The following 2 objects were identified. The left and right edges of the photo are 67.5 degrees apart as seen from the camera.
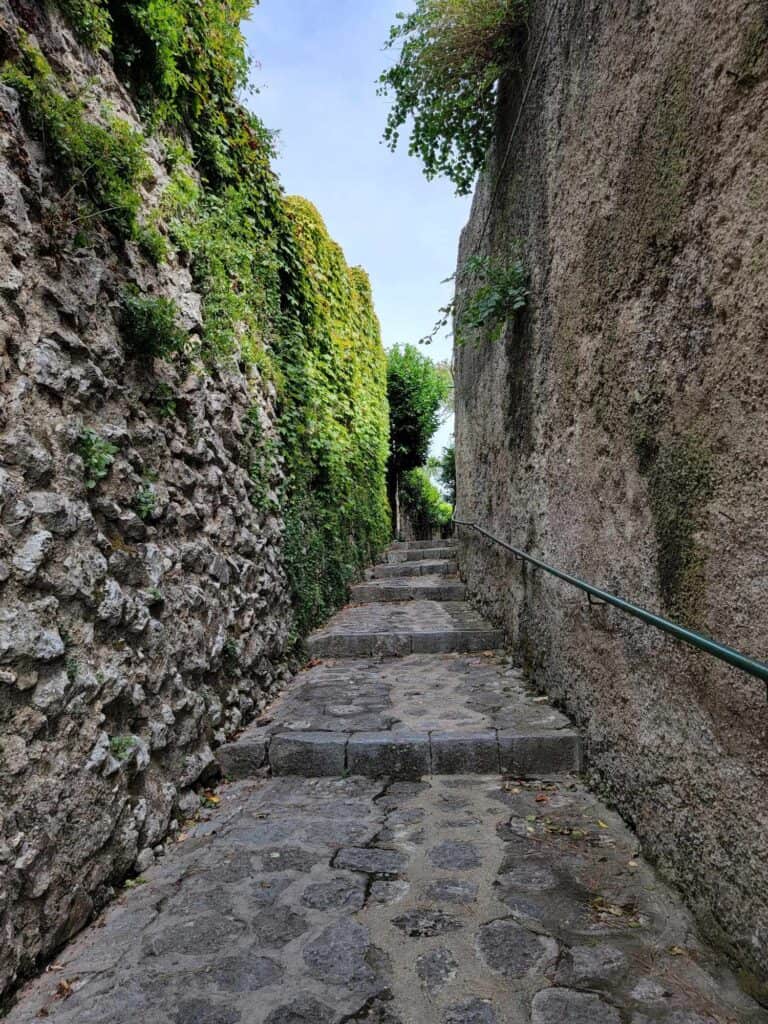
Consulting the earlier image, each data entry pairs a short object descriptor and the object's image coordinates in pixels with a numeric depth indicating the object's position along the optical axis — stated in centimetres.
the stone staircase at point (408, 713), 273
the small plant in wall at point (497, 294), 339
